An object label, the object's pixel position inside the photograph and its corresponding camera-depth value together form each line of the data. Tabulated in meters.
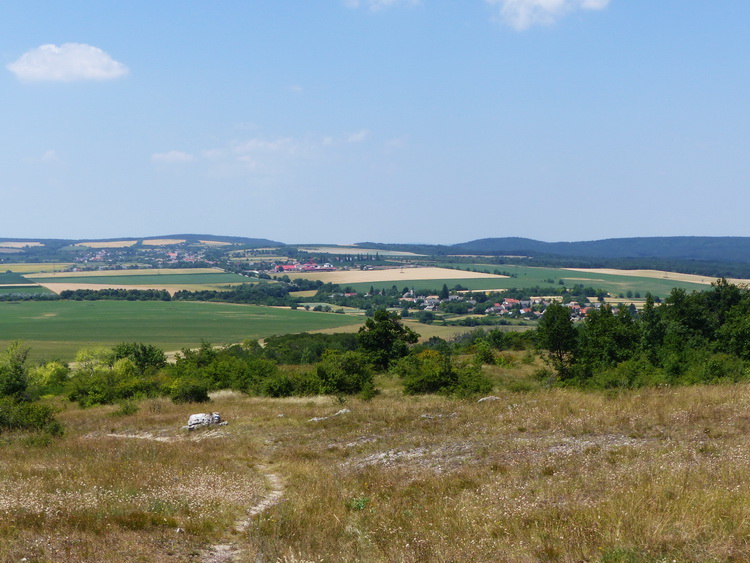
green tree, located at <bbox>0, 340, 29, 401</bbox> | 37.50
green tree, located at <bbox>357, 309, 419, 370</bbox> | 50.53
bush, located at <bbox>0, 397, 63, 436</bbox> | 25.23
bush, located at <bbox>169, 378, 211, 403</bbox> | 36.81
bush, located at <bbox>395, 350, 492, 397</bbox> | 33.84
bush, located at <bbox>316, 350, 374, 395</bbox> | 36.84
